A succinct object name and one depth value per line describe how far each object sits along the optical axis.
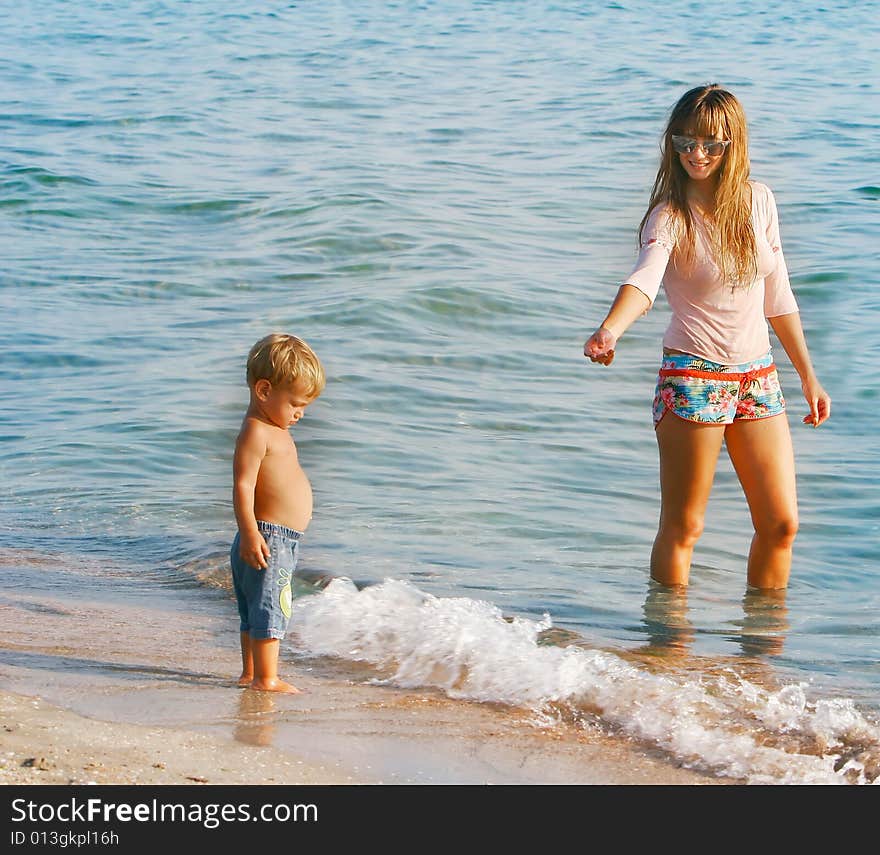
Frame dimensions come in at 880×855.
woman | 8.48
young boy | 7.98
